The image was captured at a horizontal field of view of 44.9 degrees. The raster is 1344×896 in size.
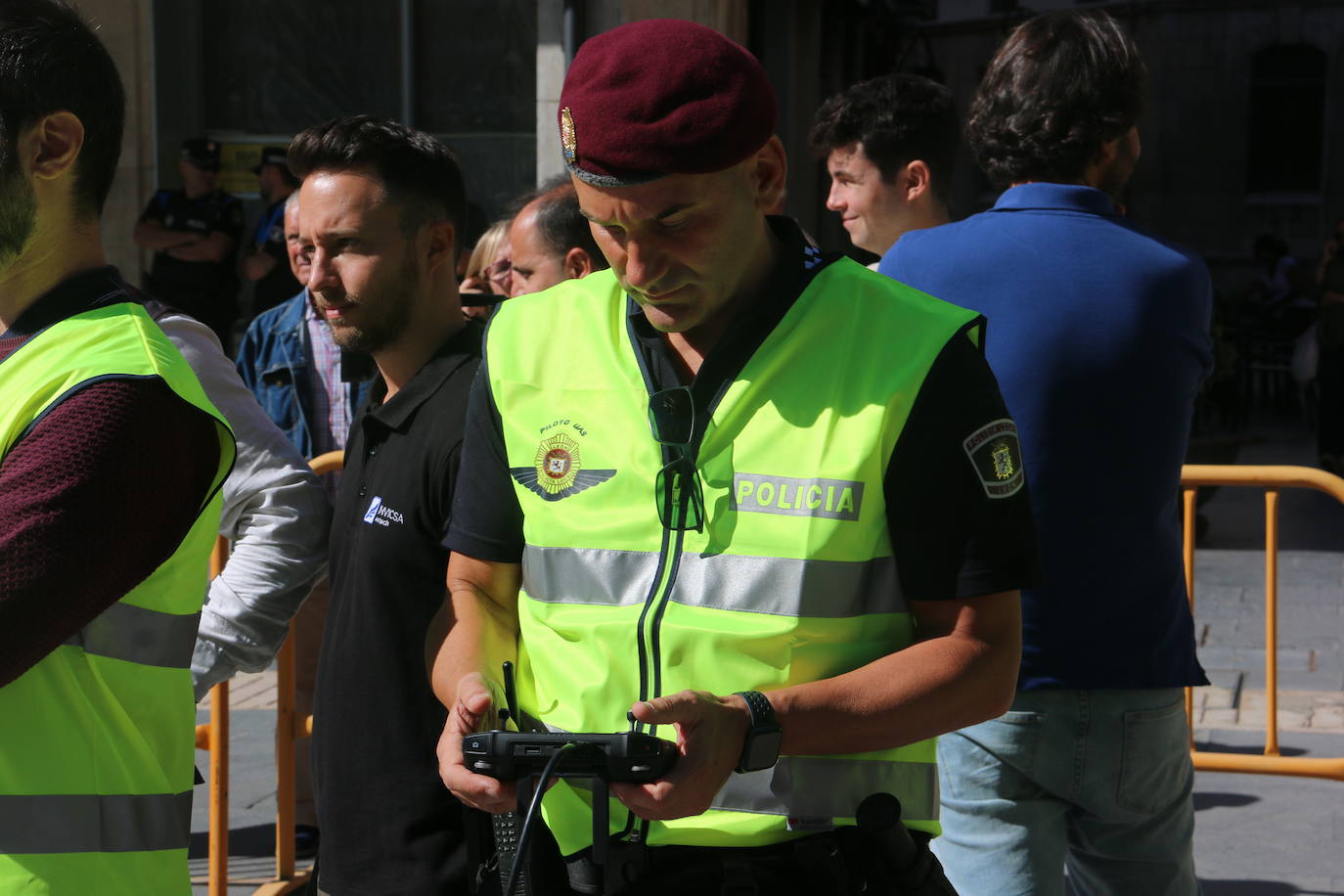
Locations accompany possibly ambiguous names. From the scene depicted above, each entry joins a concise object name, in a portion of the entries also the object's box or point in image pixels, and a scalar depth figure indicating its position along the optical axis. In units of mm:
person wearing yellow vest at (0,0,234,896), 1796
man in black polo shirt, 2727
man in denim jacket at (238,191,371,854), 5164
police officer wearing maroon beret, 1888
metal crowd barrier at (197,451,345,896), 4359
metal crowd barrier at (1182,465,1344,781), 4895
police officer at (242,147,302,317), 9836
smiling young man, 4625
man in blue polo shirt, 2715
